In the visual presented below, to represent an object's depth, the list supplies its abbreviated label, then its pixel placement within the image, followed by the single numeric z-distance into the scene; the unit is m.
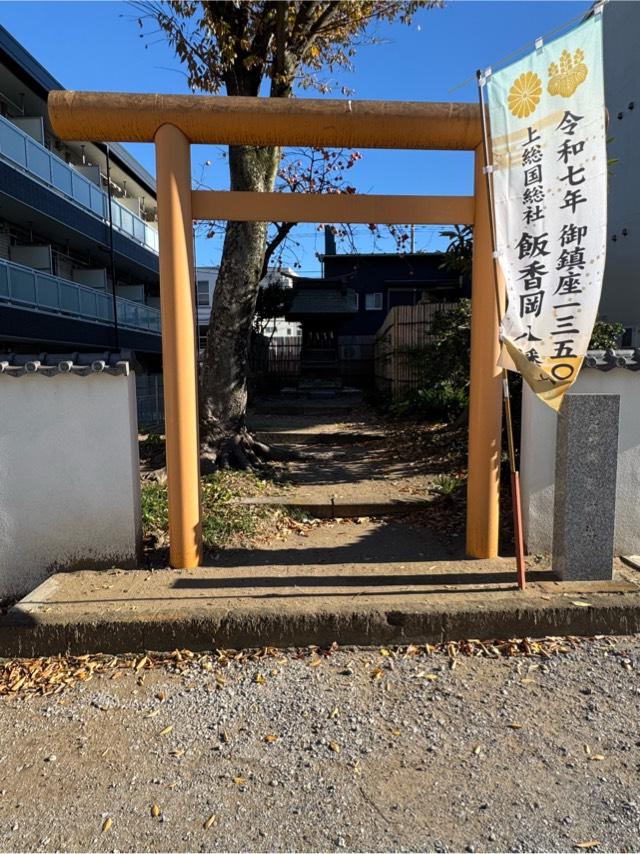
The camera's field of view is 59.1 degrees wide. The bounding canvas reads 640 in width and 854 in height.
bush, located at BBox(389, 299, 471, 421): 8.03
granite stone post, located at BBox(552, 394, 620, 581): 3.78
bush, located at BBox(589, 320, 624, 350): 6.20
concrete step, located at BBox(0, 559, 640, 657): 3.44
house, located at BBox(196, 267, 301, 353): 34.88
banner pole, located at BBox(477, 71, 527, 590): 3.64
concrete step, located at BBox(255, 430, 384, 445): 9.95
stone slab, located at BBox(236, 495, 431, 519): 5.78
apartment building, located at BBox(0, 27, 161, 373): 13.54
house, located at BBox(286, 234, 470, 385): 21.16
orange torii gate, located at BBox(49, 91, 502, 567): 3.84
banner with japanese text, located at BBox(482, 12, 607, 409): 3.37
